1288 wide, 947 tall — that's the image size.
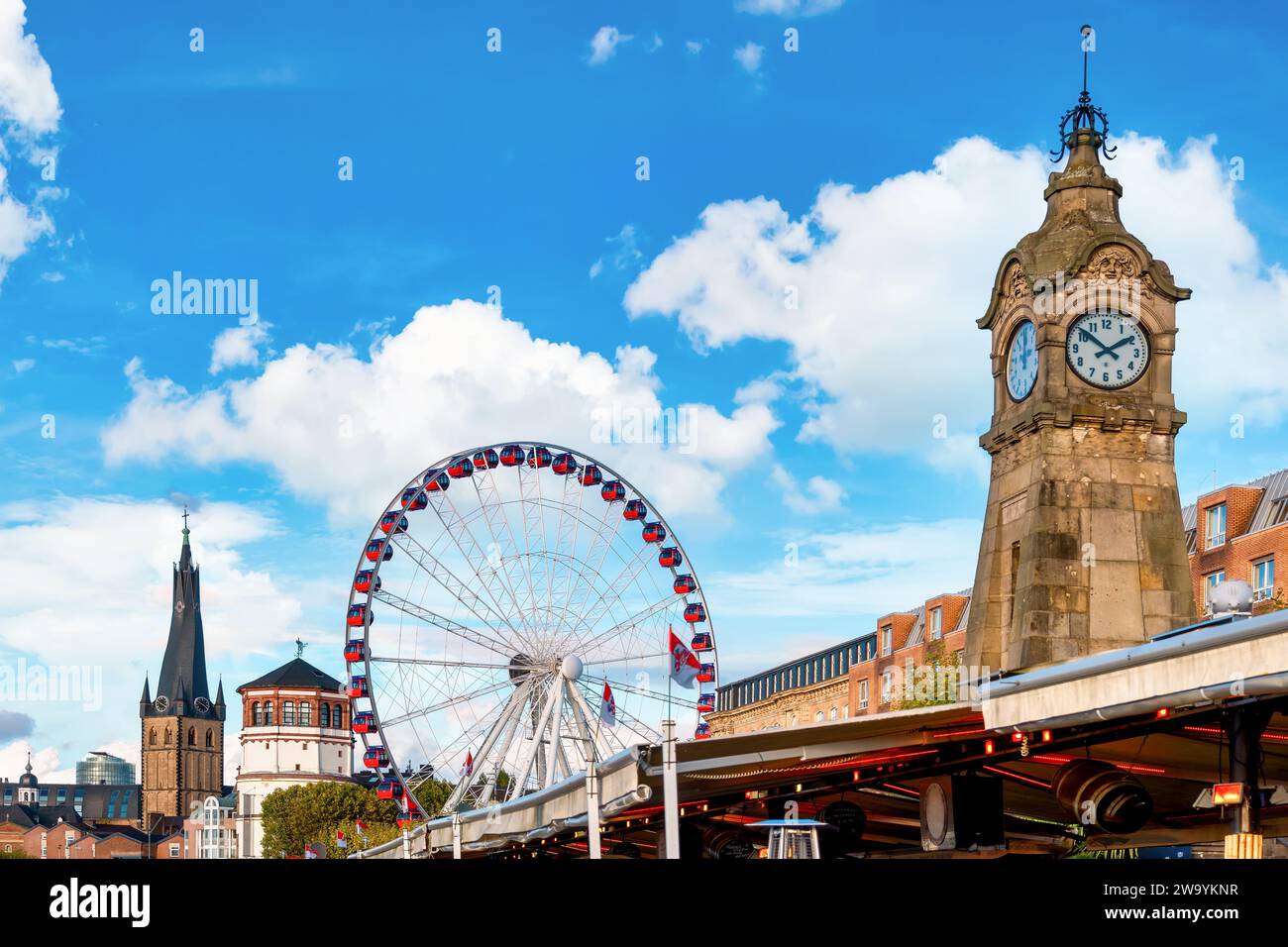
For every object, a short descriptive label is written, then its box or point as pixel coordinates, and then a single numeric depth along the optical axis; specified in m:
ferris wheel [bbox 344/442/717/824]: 59.28
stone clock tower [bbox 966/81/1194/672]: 31.78
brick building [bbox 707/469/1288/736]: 63.94
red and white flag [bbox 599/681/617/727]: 58.75
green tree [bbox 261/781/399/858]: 176.12
